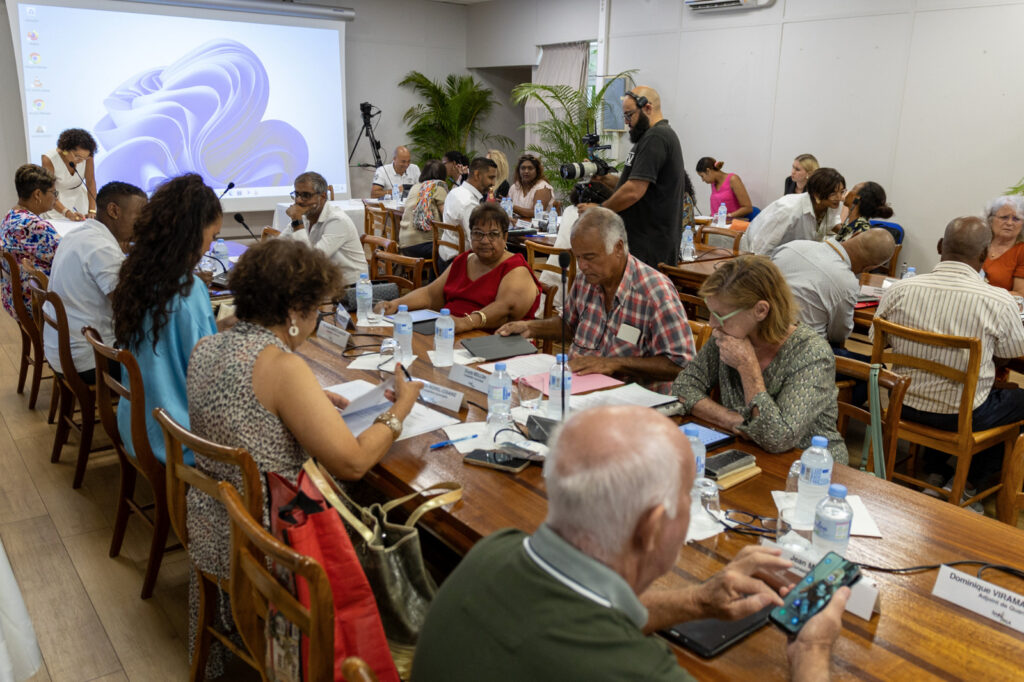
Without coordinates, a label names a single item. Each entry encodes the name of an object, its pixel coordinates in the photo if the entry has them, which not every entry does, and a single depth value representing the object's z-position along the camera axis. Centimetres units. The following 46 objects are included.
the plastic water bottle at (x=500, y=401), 210
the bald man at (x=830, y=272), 346
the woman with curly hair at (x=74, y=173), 611
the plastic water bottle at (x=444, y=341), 266
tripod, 967
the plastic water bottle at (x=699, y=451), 173
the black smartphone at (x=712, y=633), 120
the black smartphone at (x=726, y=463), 176
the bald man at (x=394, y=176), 852
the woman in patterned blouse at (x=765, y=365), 196
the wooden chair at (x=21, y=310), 360
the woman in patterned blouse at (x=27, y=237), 376
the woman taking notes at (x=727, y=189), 724
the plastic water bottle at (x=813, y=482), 161
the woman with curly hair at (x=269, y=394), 172
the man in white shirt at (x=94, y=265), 301
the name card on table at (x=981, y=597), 127
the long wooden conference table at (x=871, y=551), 118
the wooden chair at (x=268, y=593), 121
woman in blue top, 238
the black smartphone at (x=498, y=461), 182
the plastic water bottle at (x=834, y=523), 144
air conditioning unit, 704
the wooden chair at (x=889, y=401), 222
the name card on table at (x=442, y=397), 223
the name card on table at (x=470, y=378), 241
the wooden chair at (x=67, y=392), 286
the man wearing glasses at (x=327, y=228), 422
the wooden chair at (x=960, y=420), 276
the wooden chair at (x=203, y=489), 154
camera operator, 428
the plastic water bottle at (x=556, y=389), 219
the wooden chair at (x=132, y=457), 217
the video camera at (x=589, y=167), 558
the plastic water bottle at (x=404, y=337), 274
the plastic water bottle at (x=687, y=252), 493
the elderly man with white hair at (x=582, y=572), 87
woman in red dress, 330
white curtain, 917
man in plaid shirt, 264
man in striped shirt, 290
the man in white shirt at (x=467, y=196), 555
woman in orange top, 422
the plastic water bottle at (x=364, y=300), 329
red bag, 134
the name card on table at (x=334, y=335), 293
